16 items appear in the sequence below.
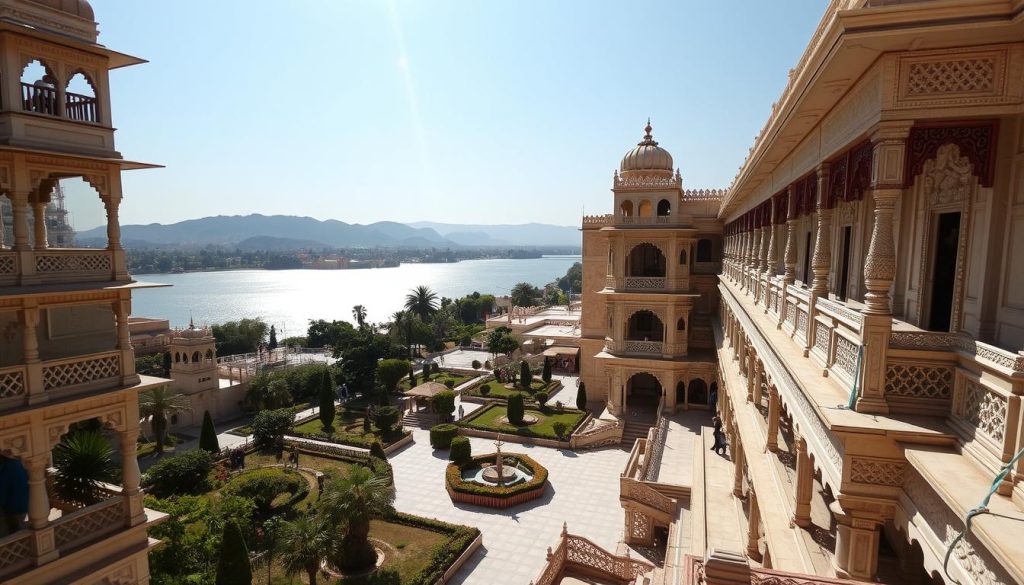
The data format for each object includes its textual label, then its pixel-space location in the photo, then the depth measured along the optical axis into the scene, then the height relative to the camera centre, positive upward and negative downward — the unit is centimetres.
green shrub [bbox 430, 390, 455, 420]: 2589 -749
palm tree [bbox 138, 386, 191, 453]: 2303 -710
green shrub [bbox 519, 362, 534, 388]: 3152 -748
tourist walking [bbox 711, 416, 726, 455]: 1562 -555
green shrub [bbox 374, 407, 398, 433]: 2427 -776
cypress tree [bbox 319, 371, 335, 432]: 2598 -786
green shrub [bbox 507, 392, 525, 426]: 2506 -749
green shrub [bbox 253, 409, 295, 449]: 2292 -773
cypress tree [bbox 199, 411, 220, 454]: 2198 -794
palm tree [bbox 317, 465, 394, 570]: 1375 -672
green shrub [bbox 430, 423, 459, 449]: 2295 -804
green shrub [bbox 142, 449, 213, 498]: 1780 -773
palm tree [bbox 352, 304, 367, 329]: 5697 -744
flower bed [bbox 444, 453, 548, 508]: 1783 -816
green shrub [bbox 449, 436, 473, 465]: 2064 -783
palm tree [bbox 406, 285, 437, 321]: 5319 -561
